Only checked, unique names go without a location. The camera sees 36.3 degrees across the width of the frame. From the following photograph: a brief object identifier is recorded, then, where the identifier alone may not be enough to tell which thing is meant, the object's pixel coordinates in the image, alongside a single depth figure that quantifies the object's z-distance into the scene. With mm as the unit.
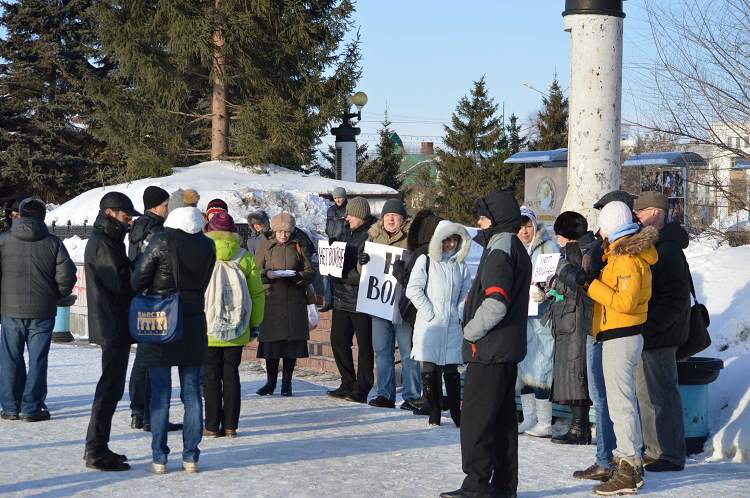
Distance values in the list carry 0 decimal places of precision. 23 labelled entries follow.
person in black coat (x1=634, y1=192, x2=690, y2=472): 8078
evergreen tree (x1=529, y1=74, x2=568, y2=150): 61438
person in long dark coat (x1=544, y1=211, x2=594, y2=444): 8742
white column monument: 11539
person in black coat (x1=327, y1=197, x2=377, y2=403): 11500
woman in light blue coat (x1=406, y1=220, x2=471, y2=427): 9688
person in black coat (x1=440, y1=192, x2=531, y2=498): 6996
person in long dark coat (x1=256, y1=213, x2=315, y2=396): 11328
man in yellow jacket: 7242
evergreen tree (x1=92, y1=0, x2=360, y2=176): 31703
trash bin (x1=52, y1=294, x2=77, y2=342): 17422
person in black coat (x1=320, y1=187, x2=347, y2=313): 11914
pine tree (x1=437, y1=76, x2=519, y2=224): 60250
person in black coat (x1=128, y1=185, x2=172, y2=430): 9172
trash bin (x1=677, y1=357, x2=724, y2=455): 8977
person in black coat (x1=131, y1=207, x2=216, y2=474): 7762
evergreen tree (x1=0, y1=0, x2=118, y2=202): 44094
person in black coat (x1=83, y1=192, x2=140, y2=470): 8242
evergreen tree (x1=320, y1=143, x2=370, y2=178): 52094
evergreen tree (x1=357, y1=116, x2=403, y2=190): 61031
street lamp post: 32037
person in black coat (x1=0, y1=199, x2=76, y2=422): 10148
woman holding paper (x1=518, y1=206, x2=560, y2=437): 9516
